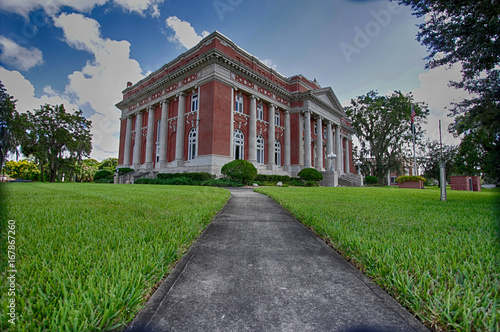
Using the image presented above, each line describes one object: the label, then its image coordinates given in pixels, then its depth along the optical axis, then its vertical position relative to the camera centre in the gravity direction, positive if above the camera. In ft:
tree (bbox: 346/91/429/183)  126.72 +34.83
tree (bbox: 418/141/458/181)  135.13 +16.58
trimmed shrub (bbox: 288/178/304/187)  77.99 -0.20
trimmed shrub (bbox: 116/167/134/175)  88.99 +3.84
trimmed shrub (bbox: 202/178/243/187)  56.80 -0.35
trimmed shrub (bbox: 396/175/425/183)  75.00 +1.64
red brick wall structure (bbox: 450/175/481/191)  60.03 +0.37
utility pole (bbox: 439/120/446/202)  21.86 +0.53
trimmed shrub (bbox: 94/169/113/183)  97.95 +2.35
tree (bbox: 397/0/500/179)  20.94 +14.02
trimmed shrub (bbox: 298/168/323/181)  82.17 +2.83
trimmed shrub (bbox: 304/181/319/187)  77.92 -0.48
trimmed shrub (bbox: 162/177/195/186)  61.04 -0.09
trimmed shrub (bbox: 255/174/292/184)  71.00 +1.34
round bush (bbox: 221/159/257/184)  62.26 +3.07
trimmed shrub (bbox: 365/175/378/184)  131.44 +1.96
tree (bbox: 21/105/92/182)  91.50 +18.88
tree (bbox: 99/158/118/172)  208.75 +17.56
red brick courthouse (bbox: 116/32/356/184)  73.56 +26.44
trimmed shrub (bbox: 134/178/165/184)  67.00 -0.06
